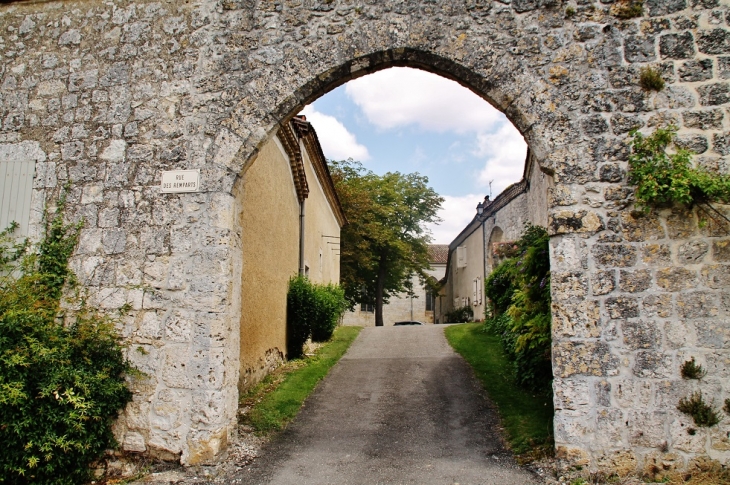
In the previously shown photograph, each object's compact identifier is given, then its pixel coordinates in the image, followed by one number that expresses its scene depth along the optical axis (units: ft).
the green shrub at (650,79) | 15.31
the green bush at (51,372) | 14.24
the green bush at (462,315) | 78.91
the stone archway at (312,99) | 14.60
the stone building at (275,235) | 25.58
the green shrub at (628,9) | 15.70
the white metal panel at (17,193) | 17.95
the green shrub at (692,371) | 14.24
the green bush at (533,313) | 19.83
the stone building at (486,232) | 38.00
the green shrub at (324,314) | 37.73
